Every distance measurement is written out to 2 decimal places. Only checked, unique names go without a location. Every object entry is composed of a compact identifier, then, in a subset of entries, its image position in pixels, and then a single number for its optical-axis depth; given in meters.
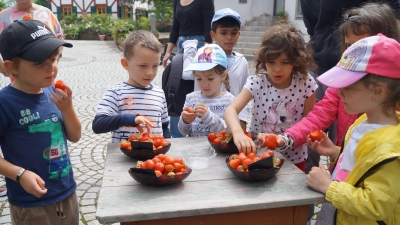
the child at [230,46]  3.18
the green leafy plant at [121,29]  21.78
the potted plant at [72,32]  28.41
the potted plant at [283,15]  14.22
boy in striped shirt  2.48
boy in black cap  1.85
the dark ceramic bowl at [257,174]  1.72
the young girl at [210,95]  2.62
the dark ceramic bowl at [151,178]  1.66
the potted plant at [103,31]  27.42
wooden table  1.52
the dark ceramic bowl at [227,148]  2.17
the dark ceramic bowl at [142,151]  2.01
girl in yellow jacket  1.46
